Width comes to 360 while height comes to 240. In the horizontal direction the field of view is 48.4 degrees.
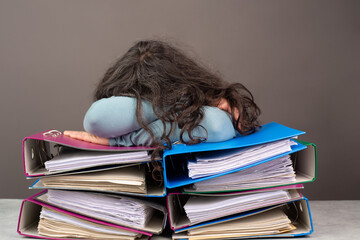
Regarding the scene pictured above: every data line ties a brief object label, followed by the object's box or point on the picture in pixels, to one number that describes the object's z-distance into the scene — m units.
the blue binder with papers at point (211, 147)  1.23
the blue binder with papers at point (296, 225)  1.28
